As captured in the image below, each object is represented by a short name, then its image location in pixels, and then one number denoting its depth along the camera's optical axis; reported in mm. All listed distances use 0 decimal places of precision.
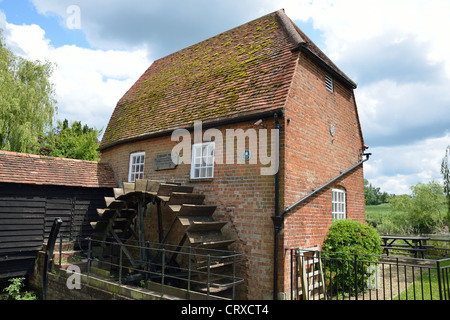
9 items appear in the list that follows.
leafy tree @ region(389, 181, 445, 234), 19795
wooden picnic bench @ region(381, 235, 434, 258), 10777
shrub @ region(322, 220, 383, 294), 7555
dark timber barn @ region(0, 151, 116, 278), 9000
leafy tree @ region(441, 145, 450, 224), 14016
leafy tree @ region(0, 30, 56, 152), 15812
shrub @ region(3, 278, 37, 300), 9133
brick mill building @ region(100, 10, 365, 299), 6863
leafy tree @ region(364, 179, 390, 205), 68562
